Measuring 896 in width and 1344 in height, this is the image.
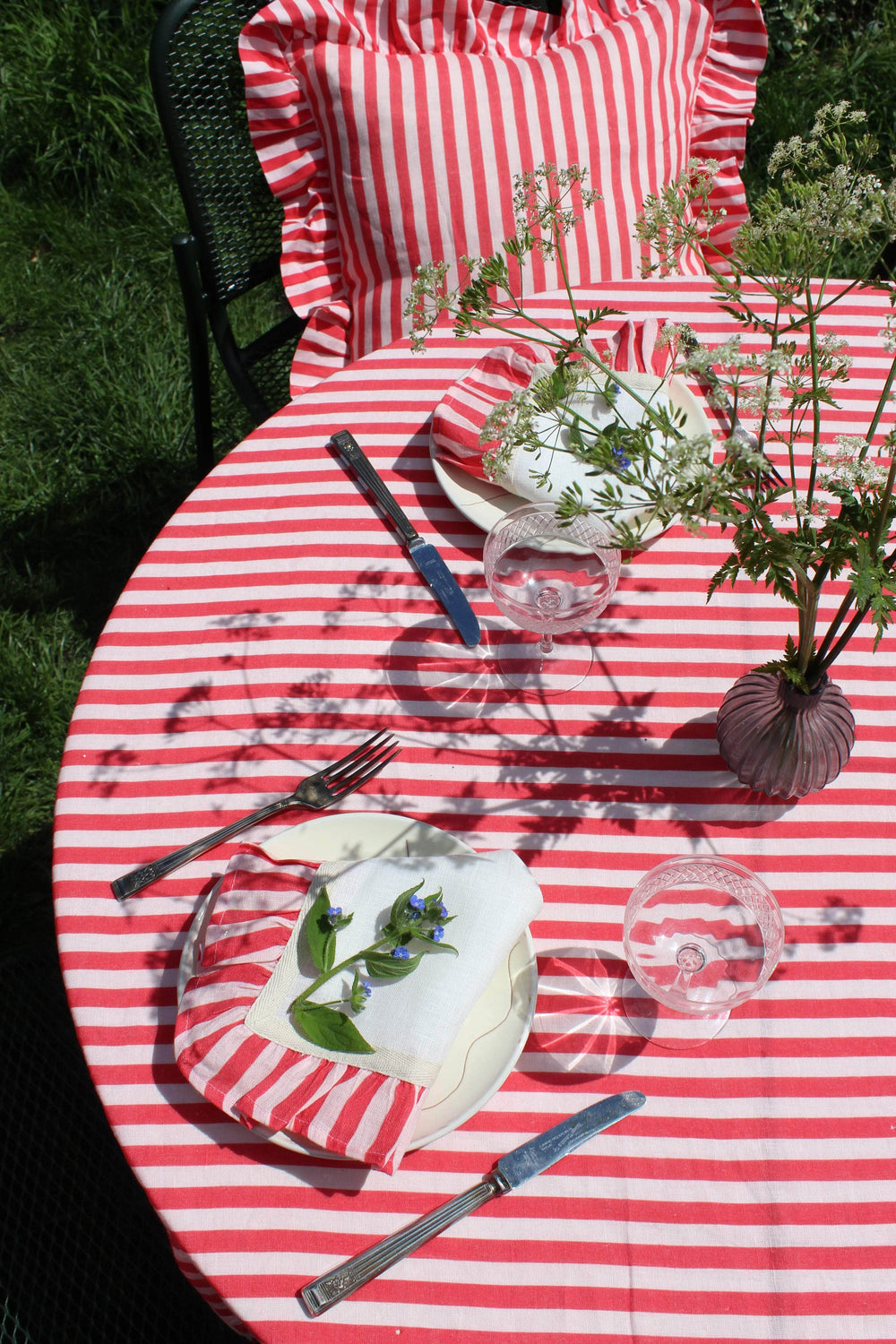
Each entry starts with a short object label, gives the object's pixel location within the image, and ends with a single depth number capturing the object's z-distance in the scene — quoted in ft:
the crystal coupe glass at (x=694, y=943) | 3.78
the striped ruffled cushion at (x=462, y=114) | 6.37
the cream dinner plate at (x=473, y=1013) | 3.59
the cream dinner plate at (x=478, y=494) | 4.87
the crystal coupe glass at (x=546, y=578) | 4.47
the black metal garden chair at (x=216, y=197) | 6.36
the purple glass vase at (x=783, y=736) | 4.00
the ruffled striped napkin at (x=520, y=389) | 4.77
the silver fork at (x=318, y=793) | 4.12
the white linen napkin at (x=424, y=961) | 3.54
